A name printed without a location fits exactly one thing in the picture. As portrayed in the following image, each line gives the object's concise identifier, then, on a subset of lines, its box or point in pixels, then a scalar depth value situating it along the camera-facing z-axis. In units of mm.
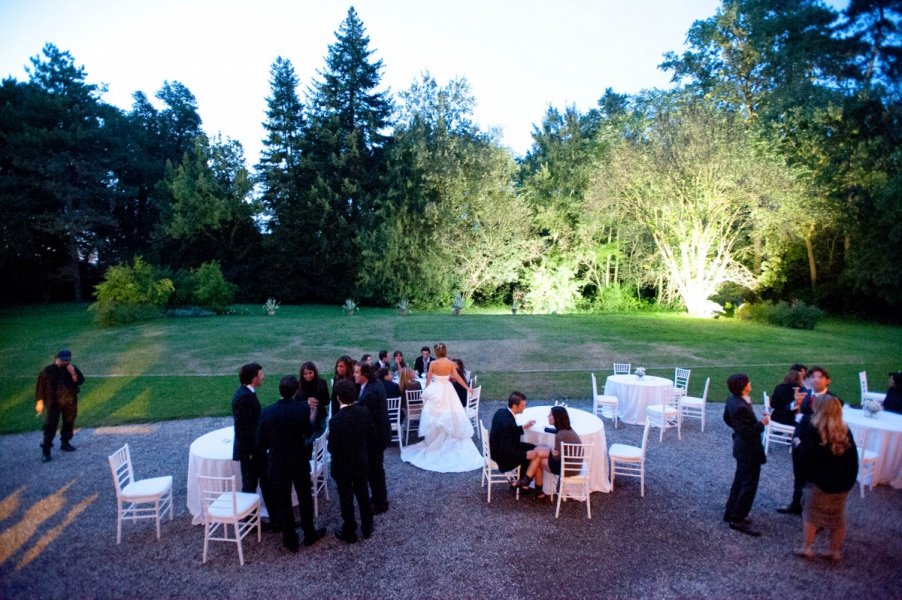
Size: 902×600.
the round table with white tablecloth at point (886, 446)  6773
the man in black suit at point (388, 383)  8266
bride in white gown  7855
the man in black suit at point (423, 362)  10602
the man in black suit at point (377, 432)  5906
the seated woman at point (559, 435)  5844
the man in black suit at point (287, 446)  4973
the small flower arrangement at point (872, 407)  7234
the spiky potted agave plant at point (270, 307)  28047
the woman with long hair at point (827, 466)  4574
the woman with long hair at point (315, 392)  6973
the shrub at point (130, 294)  22156
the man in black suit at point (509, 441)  6070
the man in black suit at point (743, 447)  5355
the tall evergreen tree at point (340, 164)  35250
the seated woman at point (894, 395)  7672
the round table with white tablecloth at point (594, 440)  6504
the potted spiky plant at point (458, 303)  27641
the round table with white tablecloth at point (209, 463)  5645
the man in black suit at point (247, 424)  5230
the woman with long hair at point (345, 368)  7340
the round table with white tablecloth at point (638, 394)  9688
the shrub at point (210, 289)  26516
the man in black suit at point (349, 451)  5227
